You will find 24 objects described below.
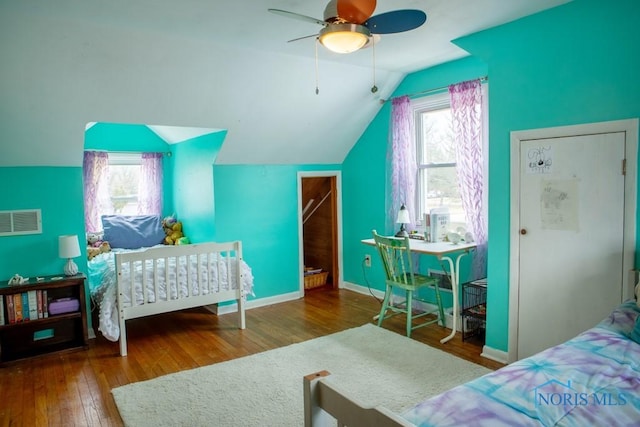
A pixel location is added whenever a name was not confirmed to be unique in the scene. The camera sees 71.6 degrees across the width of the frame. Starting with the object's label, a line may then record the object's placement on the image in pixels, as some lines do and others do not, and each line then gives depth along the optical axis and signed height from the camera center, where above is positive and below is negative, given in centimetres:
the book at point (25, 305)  352 -87
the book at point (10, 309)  346 -89
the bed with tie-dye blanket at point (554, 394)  138 -72
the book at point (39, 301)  358 -86
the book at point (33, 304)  354 -87
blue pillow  527 -46
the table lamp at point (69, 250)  378 -48
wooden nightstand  351 -106
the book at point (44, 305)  361 -90
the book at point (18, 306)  348 -87
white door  266 -33
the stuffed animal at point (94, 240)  507 -53
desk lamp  436 -30
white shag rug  264 -131
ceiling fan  192 +77
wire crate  364 -103
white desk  357 -52
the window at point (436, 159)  426 +28
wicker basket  553 -115
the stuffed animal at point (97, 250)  486 -63
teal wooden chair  372 -80
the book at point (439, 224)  402 -34
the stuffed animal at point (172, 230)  545 -48
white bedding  361 -81
